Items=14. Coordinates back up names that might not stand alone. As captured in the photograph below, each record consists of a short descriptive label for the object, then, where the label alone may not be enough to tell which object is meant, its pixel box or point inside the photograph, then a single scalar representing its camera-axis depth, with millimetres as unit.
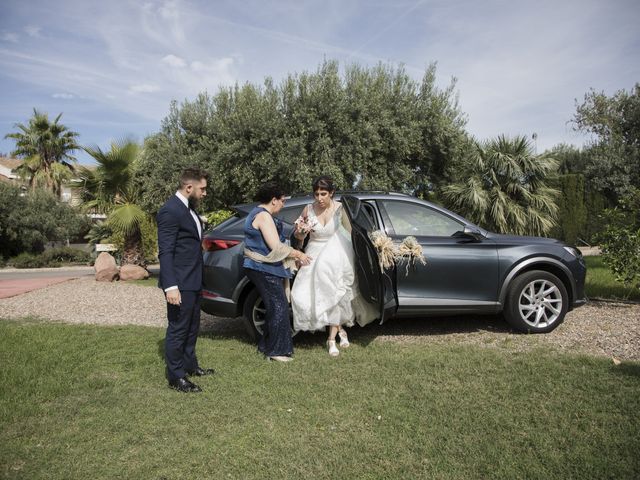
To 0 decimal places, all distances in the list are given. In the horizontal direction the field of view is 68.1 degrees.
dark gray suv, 5473
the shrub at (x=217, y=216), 11033
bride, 5117
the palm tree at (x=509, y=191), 10641
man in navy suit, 4027
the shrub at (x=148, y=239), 13516
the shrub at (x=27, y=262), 20797
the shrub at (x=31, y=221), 22016
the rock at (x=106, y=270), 12495
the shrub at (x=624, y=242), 6758
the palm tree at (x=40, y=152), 30859
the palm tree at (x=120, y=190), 12172
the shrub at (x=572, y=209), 19750
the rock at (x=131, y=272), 12602
